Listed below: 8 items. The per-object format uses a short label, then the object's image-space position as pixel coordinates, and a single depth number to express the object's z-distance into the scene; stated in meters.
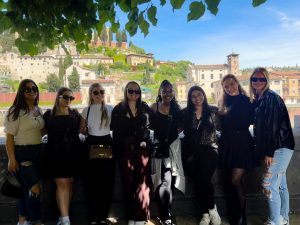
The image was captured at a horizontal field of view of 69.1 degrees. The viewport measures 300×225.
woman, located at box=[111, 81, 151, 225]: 2.44
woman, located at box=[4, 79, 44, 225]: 2.26
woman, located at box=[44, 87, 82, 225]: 2.36
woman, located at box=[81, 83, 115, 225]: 2.43
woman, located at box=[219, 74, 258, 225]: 2.38
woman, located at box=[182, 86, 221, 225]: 2.45
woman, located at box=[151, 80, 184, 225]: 2.47
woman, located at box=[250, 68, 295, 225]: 2.26
